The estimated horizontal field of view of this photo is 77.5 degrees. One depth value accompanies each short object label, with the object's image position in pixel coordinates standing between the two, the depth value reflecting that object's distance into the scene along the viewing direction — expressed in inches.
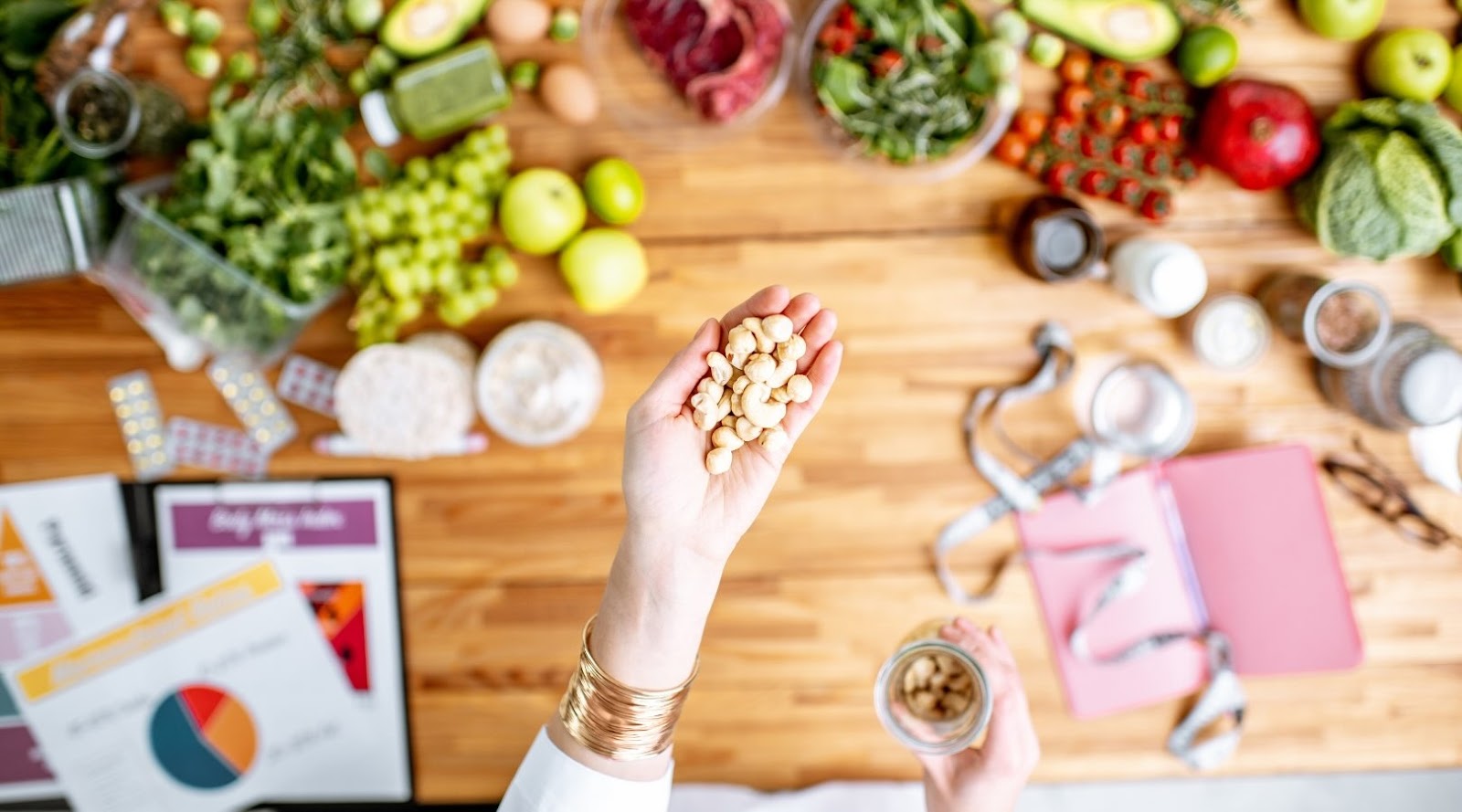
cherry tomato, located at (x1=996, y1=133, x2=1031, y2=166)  48.4
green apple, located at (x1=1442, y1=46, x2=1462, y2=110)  47.1
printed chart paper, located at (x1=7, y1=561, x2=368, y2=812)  53.6
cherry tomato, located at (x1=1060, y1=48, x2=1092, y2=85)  48.3
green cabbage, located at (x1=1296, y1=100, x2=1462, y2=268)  43.9
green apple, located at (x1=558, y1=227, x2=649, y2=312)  47.5
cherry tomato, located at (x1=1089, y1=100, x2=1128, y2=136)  47.7
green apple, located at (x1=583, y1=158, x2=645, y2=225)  47.8
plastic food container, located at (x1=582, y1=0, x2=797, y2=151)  50.1
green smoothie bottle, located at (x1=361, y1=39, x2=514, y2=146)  47.9
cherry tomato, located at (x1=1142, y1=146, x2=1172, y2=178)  47.8
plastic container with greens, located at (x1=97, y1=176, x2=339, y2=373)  46.3
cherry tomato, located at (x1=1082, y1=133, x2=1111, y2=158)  48.3
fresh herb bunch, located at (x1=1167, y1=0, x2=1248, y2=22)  46.9
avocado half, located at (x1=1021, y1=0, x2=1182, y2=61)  47.0
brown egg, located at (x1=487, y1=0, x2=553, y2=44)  48.4
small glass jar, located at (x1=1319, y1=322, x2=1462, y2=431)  46.2
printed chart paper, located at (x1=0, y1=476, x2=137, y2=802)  53.2
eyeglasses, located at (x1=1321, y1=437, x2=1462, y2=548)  50.5
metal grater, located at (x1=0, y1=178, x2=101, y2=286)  46.7
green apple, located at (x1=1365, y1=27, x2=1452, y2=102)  46.3
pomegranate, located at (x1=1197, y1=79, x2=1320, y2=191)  45.9
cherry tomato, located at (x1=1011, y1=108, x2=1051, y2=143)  48.1
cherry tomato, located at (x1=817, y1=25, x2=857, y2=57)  46.9
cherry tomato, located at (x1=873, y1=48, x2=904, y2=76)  46.4
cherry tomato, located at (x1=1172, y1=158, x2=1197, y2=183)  48.2
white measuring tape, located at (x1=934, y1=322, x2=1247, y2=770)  50.2
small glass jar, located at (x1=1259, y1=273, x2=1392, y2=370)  46.0
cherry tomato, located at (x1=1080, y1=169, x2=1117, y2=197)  48.2
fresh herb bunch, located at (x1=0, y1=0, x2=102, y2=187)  48.0
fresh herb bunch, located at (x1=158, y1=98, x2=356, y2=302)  46.7
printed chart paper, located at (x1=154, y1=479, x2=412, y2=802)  52.6
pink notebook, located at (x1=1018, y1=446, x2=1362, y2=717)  50.3
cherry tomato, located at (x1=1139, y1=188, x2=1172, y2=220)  47.9
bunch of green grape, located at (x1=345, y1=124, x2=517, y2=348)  46.7
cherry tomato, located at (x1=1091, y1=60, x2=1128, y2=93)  48.3
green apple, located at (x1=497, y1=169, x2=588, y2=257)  47.2
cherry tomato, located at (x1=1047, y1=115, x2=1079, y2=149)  48.1
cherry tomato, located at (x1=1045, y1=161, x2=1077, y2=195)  48.3
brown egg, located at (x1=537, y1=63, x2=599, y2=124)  48.8
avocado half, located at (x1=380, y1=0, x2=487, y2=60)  48.1
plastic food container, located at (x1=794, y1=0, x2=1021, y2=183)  47.8
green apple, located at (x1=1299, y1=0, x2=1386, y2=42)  46.3
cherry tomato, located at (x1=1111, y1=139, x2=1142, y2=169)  47.9
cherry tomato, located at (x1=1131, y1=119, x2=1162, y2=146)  47.7
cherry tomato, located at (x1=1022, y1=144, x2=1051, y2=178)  48.8
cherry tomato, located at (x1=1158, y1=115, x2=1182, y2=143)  48.0
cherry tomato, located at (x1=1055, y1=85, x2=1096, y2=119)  48.3
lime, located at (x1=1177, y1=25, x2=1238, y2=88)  46.1
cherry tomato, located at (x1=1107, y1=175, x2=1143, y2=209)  48.2
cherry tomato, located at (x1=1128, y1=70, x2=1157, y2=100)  48.1
